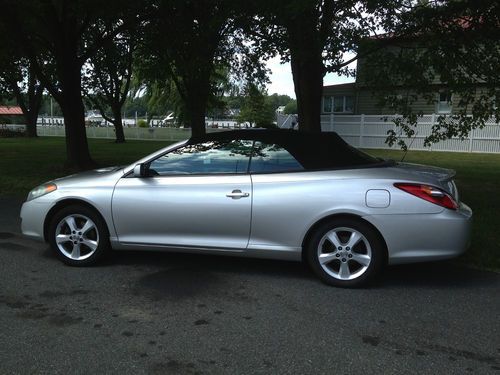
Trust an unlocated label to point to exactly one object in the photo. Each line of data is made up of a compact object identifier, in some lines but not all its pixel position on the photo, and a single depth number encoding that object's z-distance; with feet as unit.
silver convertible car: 15.58
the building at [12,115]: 199.16
